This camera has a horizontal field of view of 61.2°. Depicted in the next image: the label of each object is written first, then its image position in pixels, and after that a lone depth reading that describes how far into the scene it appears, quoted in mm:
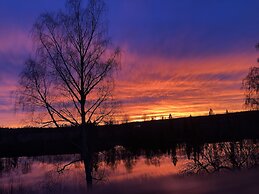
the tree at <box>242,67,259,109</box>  15996
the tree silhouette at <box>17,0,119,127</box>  12727
